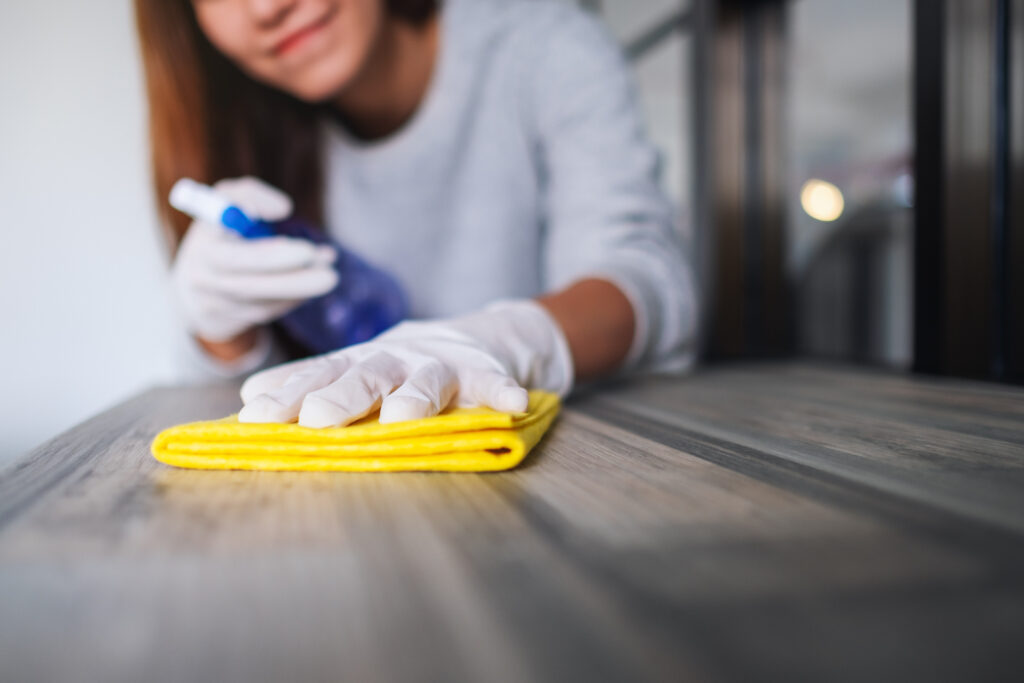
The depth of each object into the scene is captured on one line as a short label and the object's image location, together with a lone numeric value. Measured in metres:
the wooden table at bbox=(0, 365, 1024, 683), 0.20
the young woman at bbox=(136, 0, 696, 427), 1.03
